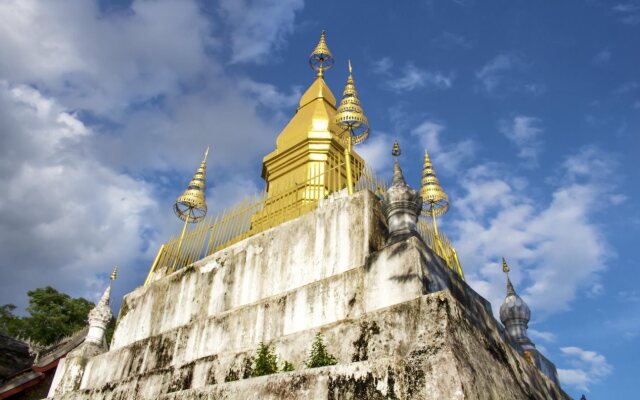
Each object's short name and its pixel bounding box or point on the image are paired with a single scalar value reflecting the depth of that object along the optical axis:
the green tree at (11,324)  32.78
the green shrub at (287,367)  6.17
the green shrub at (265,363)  6.27
